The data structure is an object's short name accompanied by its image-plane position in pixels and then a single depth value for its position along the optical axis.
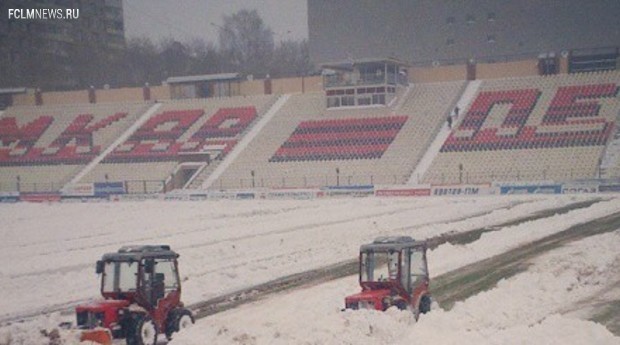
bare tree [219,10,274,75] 126.75
